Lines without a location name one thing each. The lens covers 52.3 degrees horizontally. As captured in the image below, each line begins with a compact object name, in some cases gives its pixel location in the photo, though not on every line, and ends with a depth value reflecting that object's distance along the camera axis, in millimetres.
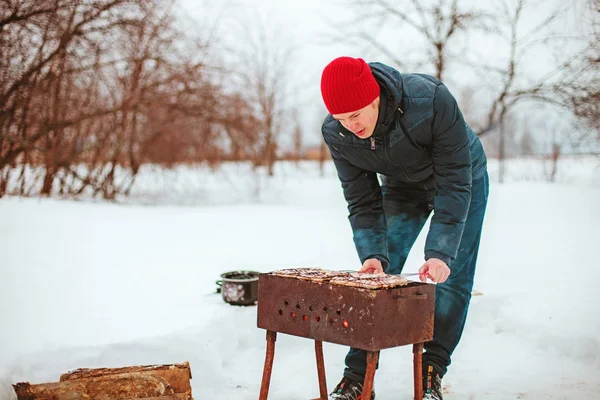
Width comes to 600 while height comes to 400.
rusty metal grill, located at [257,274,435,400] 2443
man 2768
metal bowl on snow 4711
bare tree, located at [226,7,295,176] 12461
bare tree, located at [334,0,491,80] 7547
